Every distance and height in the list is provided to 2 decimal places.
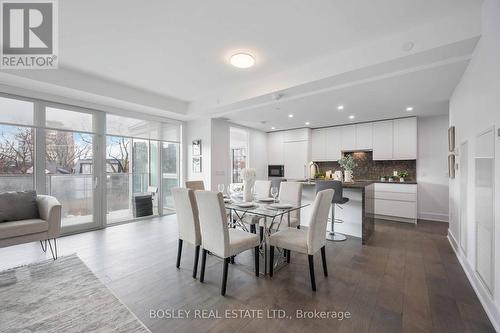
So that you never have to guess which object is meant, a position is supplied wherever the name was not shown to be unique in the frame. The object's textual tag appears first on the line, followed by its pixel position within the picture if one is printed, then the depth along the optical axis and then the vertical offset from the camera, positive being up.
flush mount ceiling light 2.77 +1.45
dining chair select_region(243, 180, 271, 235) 3.27 -0.42
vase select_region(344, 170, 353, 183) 4.12 -0.19
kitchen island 3.40 -0.76
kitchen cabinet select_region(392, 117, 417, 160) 4.94 +0.65
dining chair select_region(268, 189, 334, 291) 2.11 -0.78
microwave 6.90 -0.14
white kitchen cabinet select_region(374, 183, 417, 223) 4.67 -0.82
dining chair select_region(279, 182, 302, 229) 3.18 -0.45
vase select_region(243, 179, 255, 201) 2.98 -0.32
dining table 2.43 -0.51
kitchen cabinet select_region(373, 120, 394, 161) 5.23 +0.66
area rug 1.64 -1.23
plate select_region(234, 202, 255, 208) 2.61 -0.49
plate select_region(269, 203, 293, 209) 2.55 -0.49
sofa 2.52 -0.70
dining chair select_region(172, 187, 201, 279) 2.42 -0.61
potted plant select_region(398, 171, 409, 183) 5.16 -0.23
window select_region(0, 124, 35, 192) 3.27 +0.15
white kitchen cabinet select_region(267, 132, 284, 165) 7.00 +0.61
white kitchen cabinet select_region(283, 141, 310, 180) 6.42 +0.23
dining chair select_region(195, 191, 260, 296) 2.05 -0.72
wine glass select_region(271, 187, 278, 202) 2.94 -0.36
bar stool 3.34 -0.45
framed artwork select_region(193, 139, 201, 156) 5.41 +0.51
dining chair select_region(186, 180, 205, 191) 3.75 -0.33
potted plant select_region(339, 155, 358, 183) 4.13 -0.02
